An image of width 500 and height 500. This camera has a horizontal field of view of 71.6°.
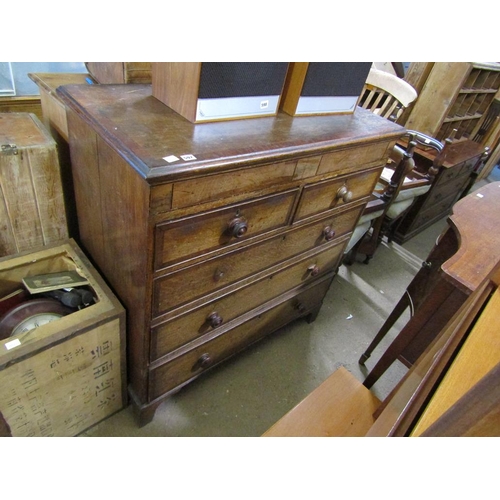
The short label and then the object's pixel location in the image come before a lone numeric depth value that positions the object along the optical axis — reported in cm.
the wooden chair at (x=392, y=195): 189
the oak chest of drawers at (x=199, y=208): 77
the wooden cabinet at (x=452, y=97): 252
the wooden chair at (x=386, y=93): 203
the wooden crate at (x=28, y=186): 100
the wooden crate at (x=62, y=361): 91
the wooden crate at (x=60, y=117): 112
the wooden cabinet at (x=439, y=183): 242
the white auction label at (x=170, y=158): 71
